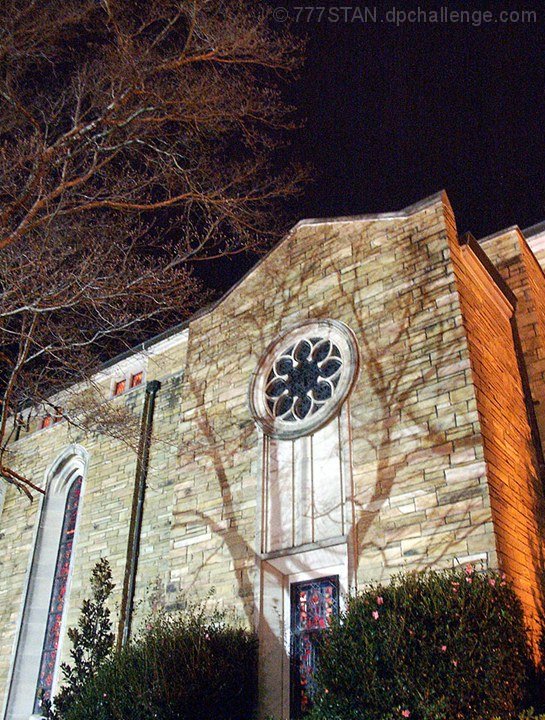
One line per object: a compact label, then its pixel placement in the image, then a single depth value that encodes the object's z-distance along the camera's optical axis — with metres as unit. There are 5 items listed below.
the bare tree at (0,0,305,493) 8.62
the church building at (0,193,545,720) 7.88
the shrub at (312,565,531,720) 5.73
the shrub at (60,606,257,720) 7.25
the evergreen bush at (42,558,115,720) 9.44
